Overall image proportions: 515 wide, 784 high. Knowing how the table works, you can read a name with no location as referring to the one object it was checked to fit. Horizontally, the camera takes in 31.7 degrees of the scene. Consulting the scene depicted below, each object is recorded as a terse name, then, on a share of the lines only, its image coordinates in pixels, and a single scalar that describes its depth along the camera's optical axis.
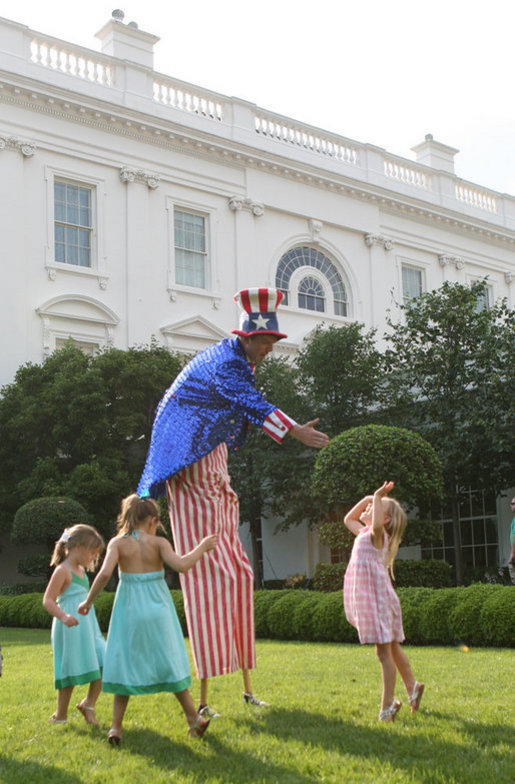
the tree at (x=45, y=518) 16.41
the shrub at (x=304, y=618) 10.52
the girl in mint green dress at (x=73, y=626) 5.31
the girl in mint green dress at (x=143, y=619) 4.64
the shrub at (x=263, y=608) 11.03
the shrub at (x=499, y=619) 9.00
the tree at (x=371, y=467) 12.50
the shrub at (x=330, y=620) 10.17
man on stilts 5.25
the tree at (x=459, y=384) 16.14
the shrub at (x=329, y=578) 12.47
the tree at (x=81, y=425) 18.02
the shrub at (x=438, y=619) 9.54
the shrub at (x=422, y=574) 12.20
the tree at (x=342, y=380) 18.36
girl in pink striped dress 5.17
